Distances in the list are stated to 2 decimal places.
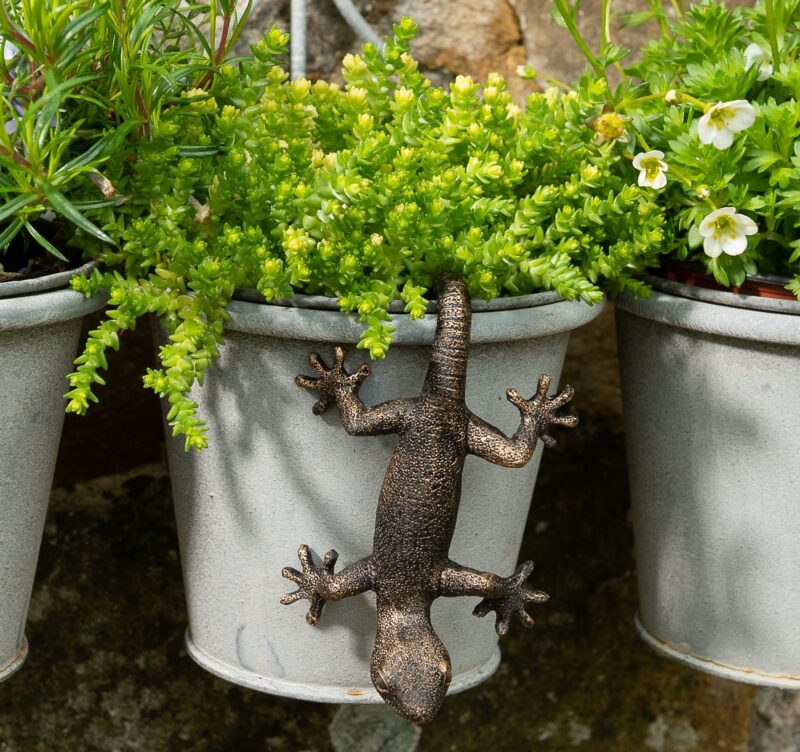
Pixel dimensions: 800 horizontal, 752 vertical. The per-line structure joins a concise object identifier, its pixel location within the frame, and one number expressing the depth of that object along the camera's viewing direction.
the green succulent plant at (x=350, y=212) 0.85
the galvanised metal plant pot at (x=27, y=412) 0.85
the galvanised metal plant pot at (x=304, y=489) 0.88
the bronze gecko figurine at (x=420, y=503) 0.86
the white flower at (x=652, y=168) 0.88
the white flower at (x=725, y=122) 0.87
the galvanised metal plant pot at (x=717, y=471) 0.91
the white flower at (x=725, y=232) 0.88
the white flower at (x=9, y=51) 0.89
